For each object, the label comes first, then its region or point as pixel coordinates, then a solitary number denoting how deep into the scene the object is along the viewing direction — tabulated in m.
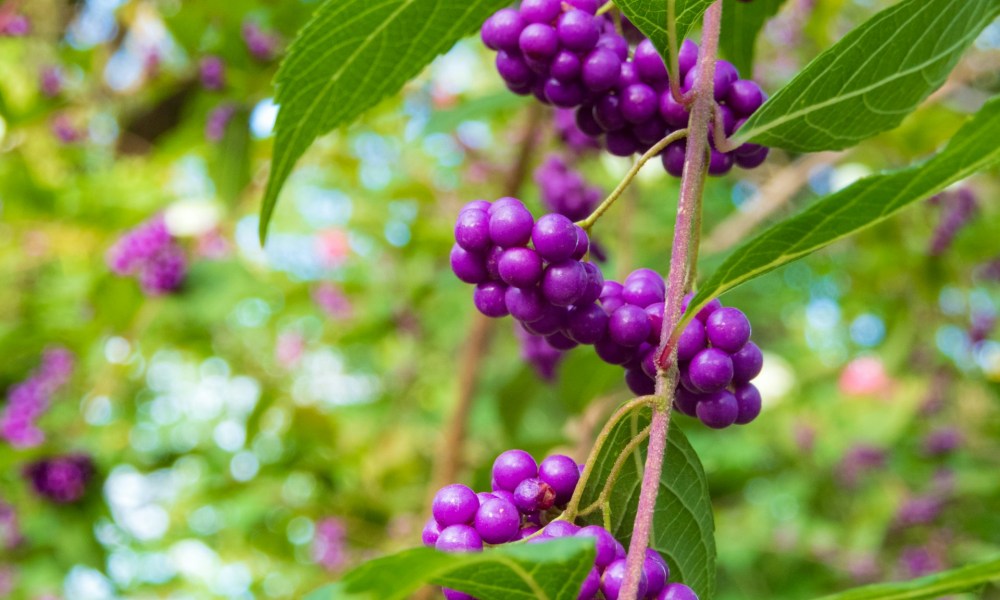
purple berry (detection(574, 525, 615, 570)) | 0.14
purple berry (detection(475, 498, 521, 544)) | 0.15
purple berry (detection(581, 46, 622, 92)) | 0.17
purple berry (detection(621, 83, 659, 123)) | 0.17
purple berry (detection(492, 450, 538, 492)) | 0.15
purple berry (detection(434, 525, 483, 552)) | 0.14
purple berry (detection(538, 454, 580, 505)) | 0.15
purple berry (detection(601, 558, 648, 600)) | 0.14
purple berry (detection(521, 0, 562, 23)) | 0.17
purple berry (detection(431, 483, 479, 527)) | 0.15
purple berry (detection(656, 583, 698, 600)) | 0.14
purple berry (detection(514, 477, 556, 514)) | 0.15
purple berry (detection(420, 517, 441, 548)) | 0.15
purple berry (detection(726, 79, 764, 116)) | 0.16
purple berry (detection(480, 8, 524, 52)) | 0.17
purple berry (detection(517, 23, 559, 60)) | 0.17
